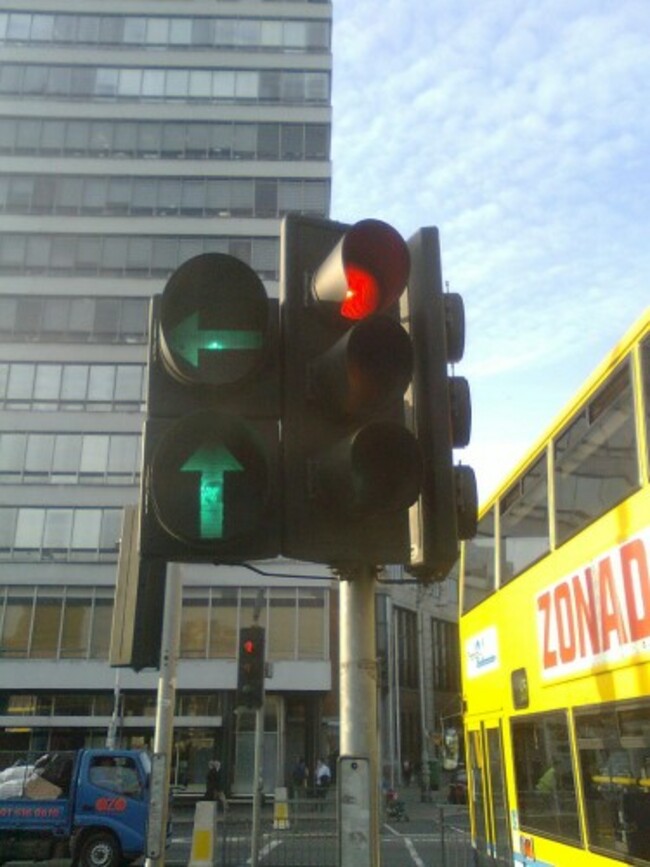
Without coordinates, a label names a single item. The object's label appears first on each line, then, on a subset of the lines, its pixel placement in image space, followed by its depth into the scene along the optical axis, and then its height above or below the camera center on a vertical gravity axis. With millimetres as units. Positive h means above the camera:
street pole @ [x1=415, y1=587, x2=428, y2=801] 48653 +4123
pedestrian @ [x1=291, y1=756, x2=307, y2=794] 31156 -34
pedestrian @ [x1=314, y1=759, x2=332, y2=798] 30159 -71
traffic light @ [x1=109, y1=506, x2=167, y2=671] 8102 +1421
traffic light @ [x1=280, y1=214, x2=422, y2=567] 2635 +1086
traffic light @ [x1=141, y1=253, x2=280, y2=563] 2623 +1056
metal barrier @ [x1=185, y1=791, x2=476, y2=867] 14060 -1069
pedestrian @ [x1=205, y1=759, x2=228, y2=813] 23906 -215
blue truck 14633 -521
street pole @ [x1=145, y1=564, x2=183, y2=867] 8672 +732
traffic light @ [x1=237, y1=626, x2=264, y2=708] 12242 +1377
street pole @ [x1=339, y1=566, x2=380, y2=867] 2494 +202
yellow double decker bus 5070 +866
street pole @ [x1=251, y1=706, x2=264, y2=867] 11512 -155
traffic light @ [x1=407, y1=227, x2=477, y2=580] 2752 +1085
